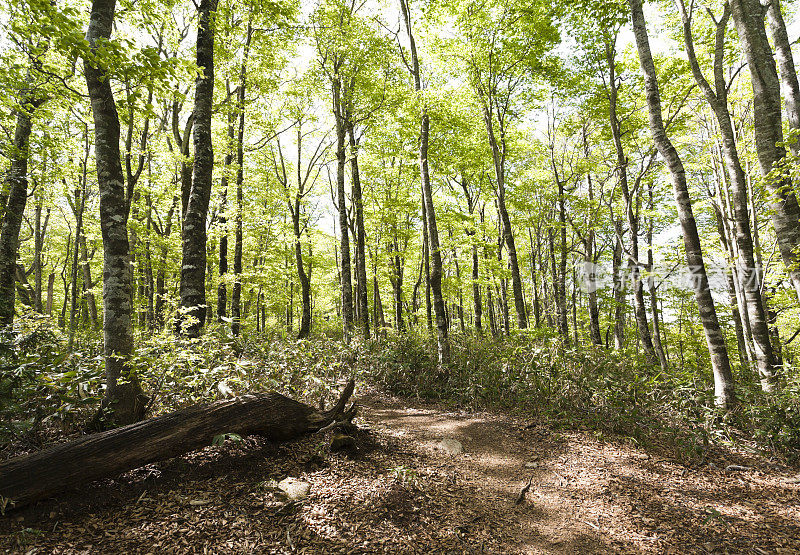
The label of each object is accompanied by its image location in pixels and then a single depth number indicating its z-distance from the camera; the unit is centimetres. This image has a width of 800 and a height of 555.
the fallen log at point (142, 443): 289
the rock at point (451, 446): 538
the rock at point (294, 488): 362
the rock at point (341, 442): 461
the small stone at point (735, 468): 466
